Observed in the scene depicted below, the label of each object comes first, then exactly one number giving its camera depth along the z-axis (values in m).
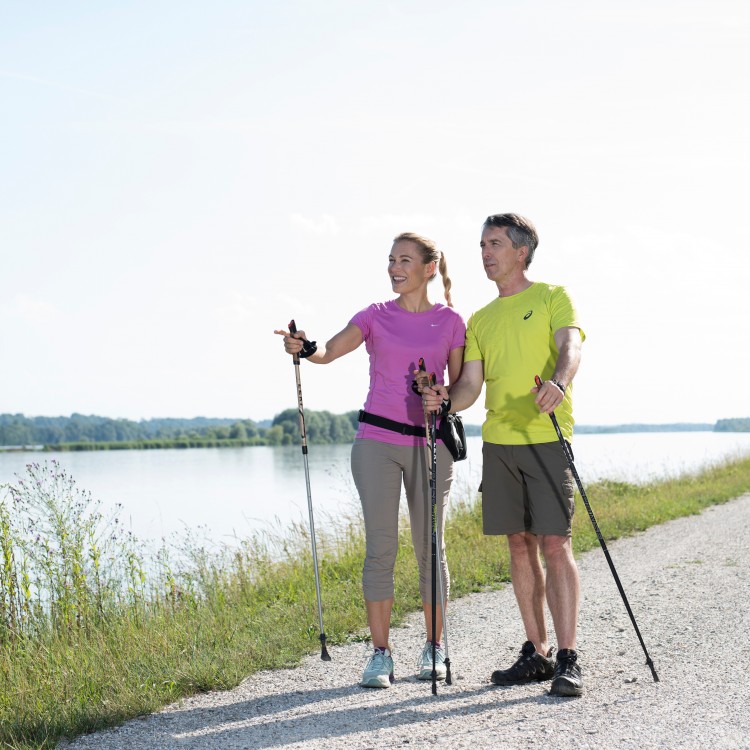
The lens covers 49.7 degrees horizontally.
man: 4.07
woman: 4.29
